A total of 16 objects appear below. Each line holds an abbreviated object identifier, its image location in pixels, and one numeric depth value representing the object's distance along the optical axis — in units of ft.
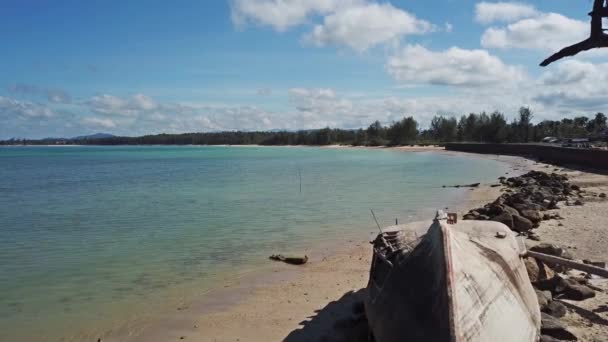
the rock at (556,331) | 21.21
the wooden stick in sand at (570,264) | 25.57
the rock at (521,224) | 43.68
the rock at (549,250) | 29.78
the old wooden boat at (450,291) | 16.81
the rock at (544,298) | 23.75
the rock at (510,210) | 46.85
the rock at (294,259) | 39.79
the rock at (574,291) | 25.80
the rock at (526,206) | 52.53
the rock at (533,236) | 40.03
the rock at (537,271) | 26.86
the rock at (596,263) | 29.46
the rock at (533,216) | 47.38
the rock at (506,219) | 42.88
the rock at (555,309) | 23.39
